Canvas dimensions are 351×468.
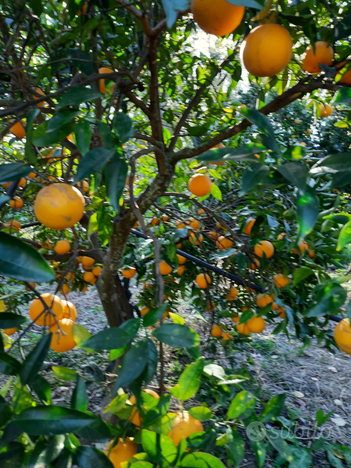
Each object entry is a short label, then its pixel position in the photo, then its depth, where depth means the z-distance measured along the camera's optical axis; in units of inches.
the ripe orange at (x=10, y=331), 51.4
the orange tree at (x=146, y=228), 21.2
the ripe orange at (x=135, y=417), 26.4
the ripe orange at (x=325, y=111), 65.4
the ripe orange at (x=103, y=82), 51.5
